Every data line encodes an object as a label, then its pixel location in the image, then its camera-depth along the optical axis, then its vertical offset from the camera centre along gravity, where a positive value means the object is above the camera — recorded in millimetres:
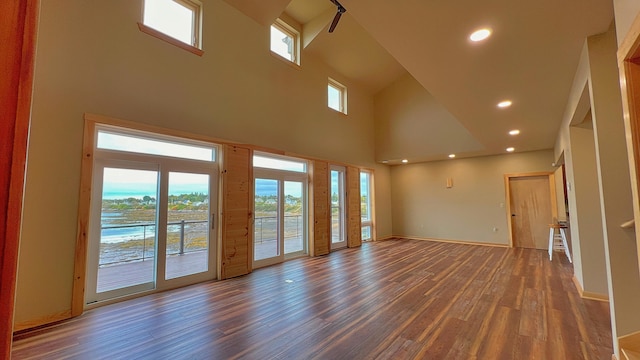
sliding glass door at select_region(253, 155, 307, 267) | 5176 -157
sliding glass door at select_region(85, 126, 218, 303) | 3371 -194
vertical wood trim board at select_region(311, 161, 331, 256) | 6137 -190
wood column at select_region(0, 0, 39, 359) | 487 +129
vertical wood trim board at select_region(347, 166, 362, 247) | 7195 -202
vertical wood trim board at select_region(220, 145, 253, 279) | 4449 -177
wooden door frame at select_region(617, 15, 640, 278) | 1414 +521
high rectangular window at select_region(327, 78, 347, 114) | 7164 +2775
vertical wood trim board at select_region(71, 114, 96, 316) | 3045 -191
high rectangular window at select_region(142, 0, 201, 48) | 3830 +2686
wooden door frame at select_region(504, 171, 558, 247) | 6738 +179
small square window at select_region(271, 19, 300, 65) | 5660 +3417
